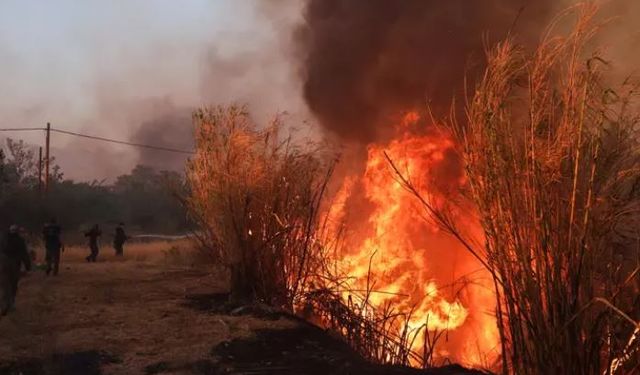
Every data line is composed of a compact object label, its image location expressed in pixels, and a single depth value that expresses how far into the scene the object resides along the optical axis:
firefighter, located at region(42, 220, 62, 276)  13.93
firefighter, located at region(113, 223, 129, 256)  21.38
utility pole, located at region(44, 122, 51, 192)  27.03
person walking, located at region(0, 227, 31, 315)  8.67
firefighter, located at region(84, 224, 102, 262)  18.58
